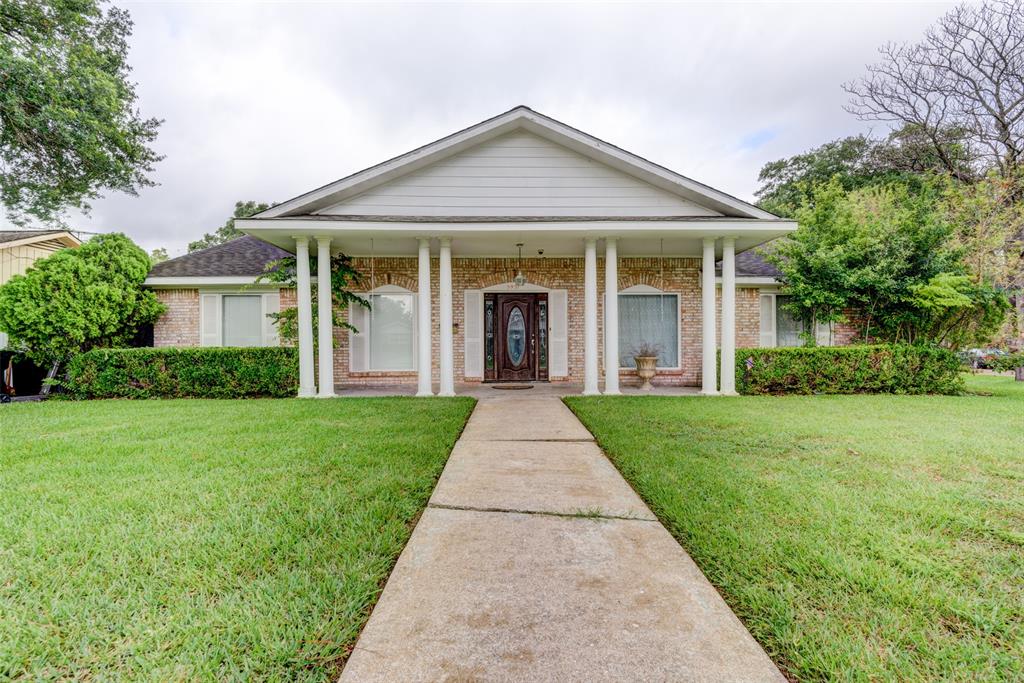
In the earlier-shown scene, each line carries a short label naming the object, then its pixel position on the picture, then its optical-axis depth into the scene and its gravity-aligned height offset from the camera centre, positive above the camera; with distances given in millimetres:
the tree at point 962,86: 13211 +8230
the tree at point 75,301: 7867 +884
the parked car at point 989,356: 9121 -409
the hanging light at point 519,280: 10312 +1477
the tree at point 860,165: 17078 +8829
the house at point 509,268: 8023 +1732
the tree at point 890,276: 9195 +1357
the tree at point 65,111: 9984 +5816
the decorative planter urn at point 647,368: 9648 -589
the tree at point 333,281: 8891 +1345
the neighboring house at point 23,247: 12969 +3106
